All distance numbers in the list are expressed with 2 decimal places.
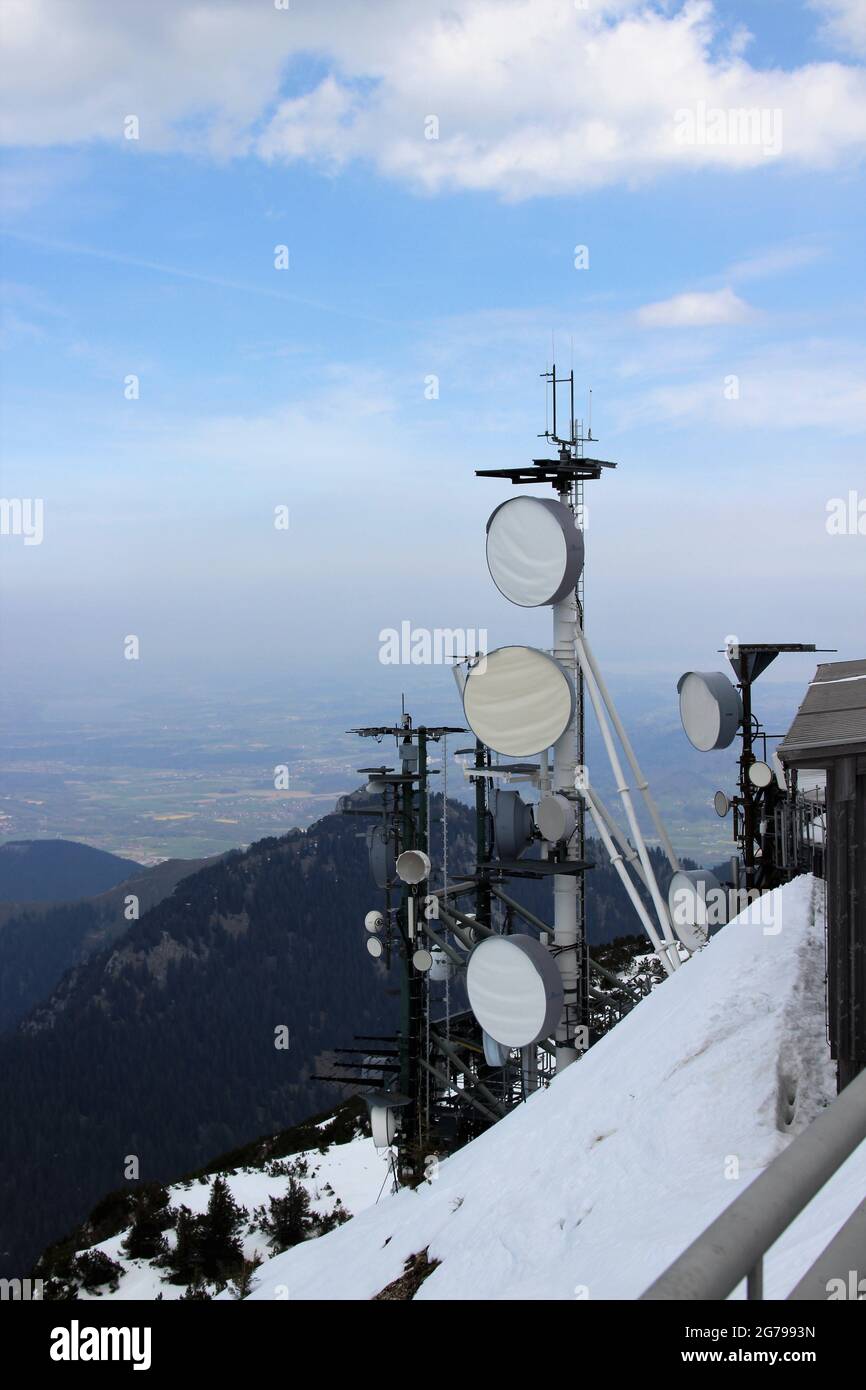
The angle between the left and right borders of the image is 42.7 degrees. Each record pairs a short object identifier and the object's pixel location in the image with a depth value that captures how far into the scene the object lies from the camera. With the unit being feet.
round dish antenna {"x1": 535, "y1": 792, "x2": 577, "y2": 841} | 72.02
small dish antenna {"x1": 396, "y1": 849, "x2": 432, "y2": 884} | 77.25
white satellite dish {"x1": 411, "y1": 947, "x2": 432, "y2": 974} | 79.25
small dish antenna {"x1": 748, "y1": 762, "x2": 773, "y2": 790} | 76.84
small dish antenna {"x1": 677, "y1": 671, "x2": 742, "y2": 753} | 73.41
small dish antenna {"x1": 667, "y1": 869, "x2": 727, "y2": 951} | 71.97
